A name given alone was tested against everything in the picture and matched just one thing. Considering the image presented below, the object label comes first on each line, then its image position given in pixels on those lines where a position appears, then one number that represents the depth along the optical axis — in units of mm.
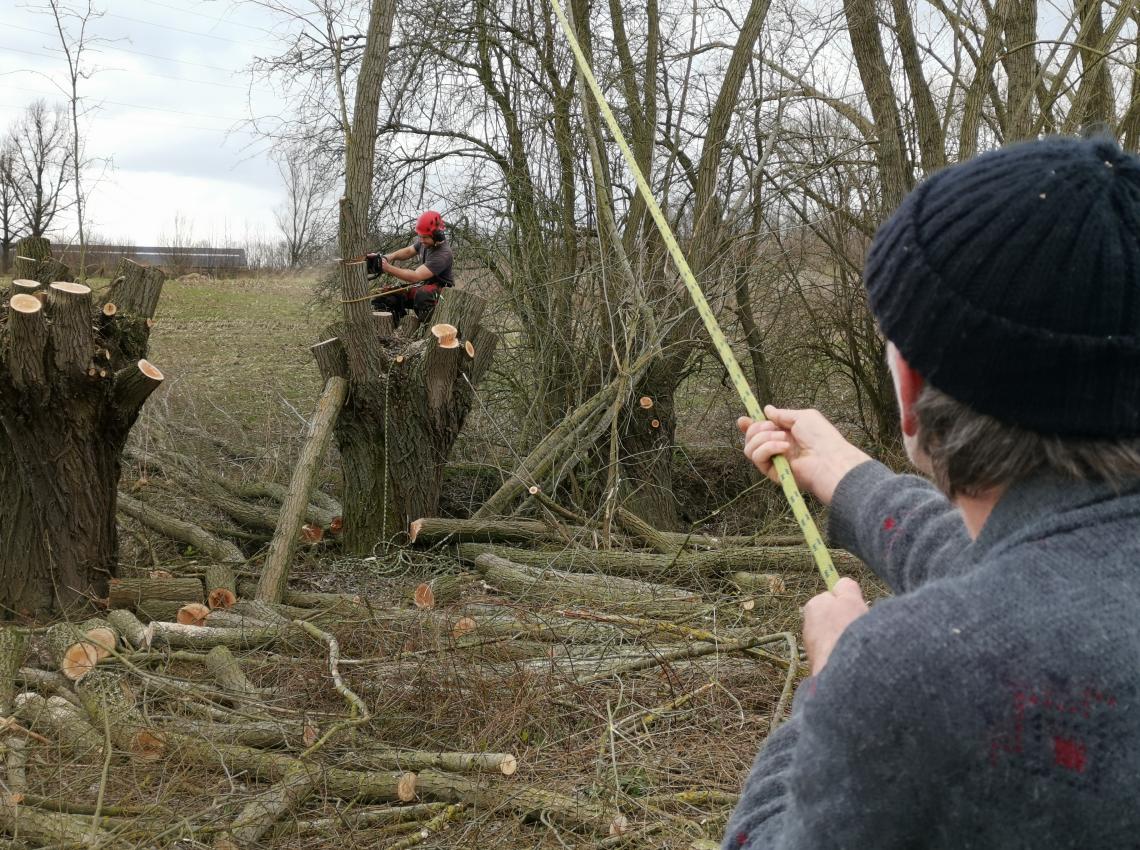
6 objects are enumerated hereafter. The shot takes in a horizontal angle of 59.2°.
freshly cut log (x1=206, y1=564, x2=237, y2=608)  5492
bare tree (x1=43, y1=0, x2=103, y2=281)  11203
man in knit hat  844
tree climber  8648
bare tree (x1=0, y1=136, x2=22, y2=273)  30484
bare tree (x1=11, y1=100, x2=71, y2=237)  25111
